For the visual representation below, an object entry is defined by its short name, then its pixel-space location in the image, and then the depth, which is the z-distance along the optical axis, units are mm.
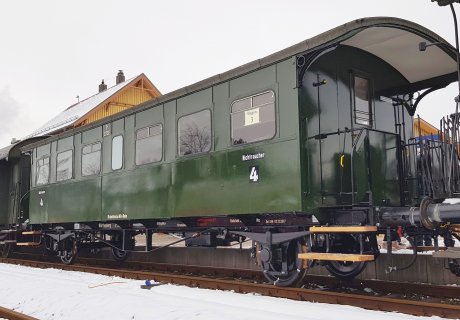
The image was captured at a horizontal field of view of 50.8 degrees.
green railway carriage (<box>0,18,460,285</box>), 7219
